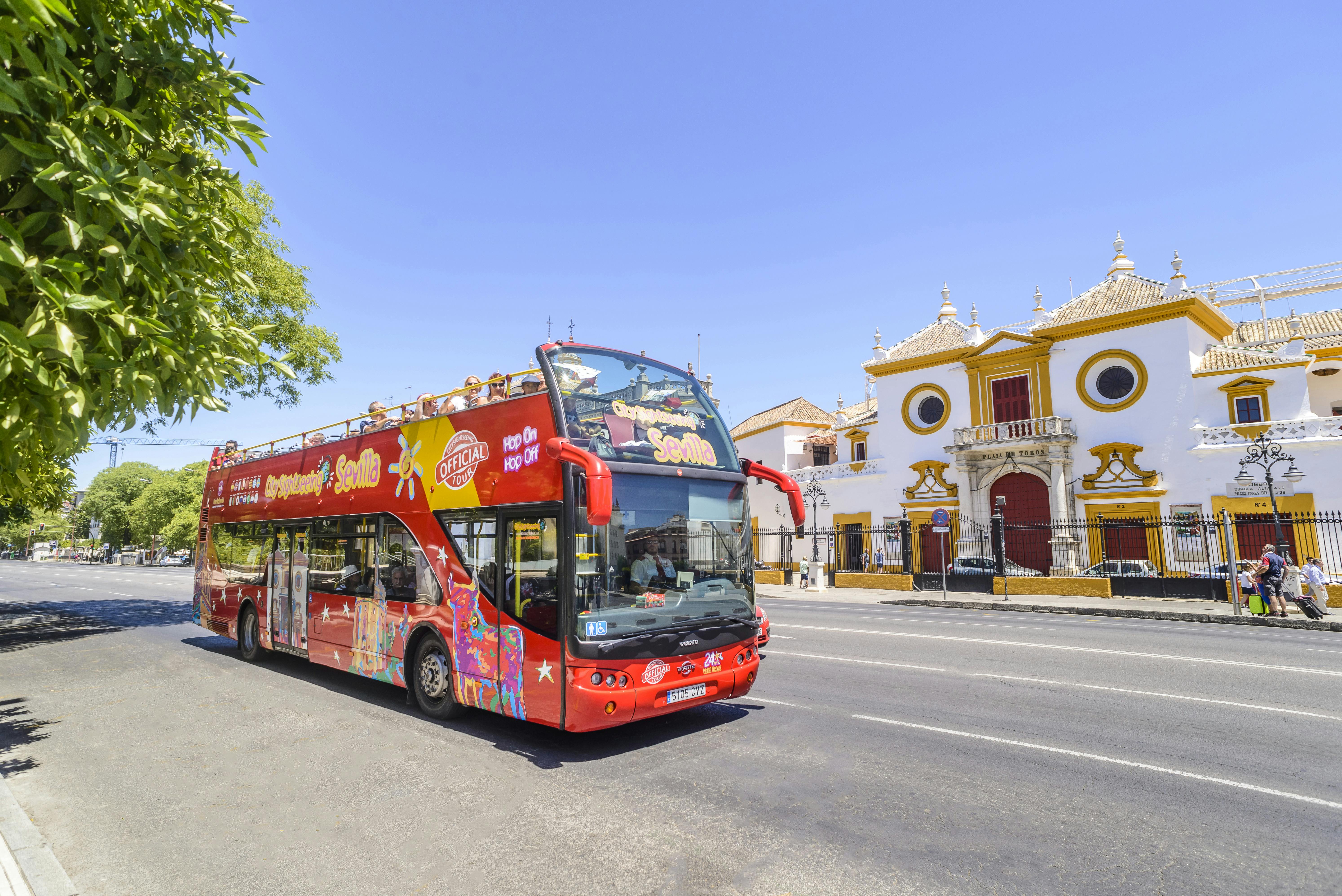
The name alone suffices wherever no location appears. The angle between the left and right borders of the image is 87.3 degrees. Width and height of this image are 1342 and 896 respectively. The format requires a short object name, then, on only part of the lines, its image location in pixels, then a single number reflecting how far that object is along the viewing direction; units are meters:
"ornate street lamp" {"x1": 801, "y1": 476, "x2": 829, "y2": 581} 34.00
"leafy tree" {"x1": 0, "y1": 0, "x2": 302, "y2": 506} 3.62
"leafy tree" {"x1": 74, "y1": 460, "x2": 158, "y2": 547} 78.88
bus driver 6.27
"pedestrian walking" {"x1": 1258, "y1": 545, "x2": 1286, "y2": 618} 17.53
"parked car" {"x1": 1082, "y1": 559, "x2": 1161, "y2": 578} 26.09
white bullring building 27.61
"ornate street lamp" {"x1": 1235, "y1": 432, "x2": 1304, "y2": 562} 20.47
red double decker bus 6.03
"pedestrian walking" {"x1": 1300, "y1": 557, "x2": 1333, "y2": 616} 17.44
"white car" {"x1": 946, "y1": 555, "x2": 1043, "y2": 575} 29.23
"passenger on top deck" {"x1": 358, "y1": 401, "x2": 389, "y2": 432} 9.15
